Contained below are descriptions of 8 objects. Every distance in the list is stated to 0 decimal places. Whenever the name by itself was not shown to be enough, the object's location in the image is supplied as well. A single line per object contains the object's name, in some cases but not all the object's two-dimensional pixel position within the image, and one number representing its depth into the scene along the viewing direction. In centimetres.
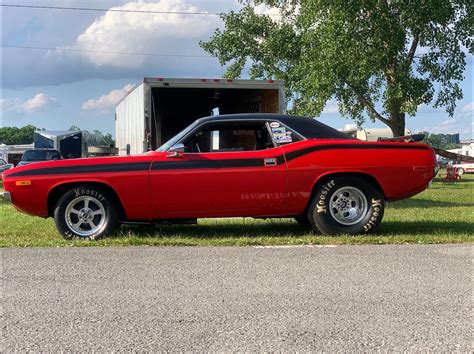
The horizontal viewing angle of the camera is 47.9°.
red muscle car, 697
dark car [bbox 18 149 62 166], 2162
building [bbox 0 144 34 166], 5234
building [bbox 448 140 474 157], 6666
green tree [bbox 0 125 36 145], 12848
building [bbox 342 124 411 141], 3689
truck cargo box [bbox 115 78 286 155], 1130
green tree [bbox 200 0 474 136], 1997
